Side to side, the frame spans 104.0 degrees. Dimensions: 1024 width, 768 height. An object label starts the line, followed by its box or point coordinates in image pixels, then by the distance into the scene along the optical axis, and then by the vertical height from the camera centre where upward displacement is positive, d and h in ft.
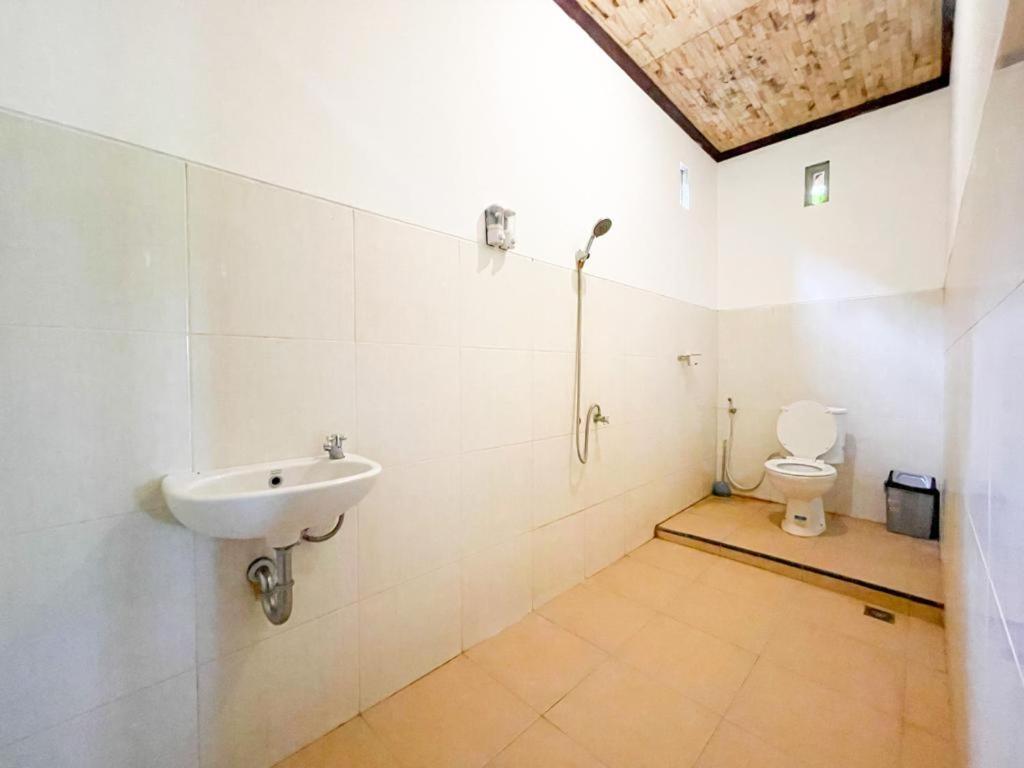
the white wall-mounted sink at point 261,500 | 2.82 -0.97
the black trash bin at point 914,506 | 8.15 -2.76
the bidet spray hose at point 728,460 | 11.06 -2.43
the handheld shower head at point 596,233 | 6.58 +2.30
